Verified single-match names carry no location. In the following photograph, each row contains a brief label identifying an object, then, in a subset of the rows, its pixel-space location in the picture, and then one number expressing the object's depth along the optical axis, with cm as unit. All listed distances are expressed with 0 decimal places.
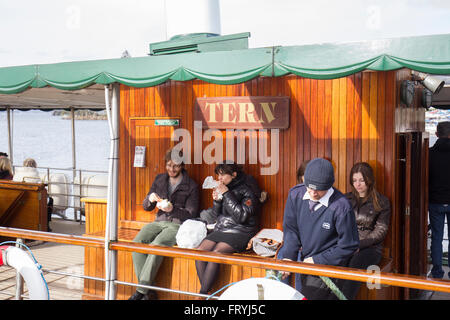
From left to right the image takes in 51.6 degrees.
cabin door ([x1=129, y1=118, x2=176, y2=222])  589
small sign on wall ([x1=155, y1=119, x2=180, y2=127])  576
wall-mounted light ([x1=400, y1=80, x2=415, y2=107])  496
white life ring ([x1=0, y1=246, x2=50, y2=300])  353
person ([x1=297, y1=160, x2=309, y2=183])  475
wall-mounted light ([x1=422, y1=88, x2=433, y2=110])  634
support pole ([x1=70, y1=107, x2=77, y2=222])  1083
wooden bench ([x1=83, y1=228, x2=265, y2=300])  464
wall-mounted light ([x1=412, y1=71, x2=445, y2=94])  514
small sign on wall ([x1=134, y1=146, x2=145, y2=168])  595
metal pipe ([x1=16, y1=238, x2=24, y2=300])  378
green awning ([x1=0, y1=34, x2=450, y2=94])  317
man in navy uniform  337
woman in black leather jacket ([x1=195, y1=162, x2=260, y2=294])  469
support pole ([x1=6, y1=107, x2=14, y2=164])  1109
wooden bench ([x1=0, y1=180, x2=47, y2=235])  792
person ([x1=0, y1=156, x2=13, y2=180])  858
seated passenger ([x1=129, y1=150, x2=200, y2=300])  491
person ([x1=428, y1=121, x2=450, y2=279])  599
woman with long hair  423
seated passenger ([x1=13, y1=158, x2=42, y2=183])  940
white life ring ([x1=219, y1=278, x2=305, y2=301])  278
